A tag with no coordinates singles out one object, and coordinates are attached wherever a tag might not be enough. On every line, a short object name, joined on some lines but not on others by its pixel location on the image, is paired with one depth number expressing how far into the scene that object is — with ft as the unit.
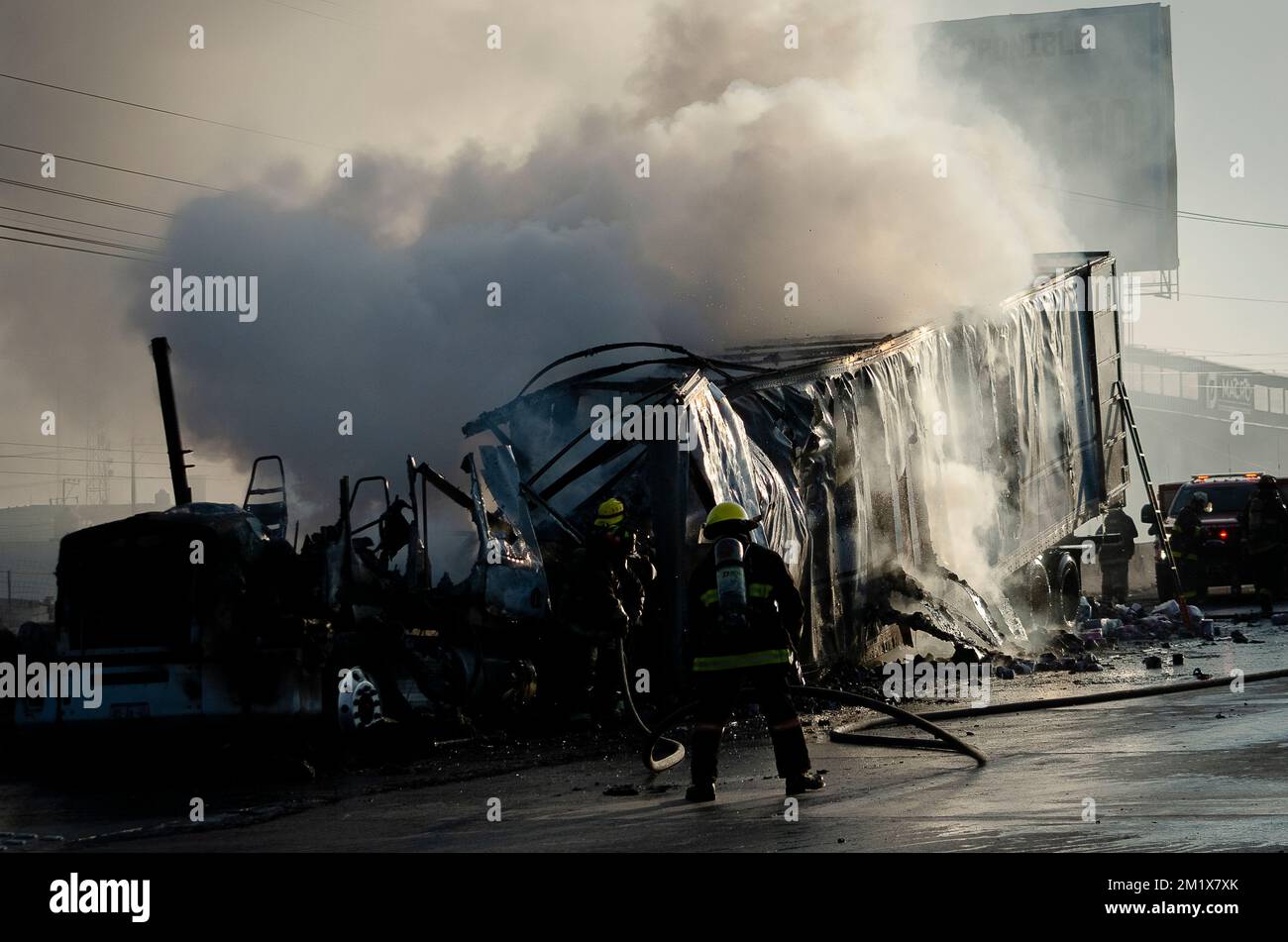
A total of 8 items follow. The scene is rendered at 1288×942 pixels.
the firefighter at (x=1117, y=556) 83.30
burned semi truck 37.58
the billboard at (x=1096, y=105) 190.70
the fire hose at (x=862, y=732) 33.04
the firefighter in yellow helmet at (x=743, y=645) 29.40
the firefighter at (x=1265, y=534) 73.36
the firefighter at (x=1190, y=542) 81.05
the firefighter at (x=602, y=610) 40.65
